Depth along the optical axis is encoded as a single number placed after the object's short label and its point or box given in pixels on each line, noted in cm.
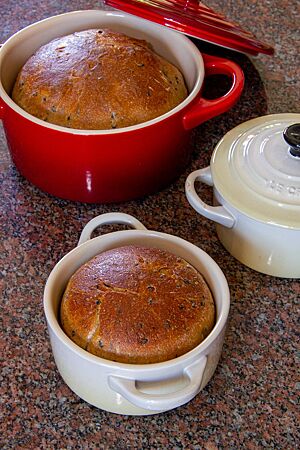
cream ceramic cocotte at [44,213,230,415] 60
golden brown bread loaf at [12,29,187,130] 73
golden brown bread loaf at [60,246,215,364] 61
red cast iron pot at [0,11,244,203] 72
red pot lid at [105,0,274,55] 76
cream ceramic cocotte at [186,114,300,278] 69
